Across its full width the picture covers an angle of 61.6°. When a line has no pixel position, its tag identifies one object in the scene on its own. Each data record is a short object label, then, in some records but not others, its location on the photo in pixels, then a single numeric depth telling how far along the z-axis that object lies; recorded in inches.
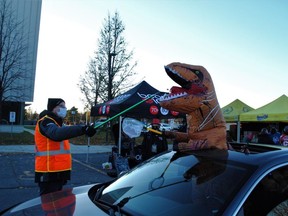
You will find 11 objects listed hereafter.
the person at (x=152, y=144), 241.1
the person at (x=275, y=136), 299.2
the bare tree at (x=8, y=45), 575.9
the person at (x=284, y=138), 264.9
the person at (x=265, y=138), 293.5
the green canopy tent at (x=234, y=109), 466.2
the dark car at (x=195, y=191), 67.3
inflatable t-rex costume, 110.1
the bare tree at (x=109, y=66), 657.2
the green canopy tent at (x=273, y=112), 366.2
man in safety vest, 114.3
